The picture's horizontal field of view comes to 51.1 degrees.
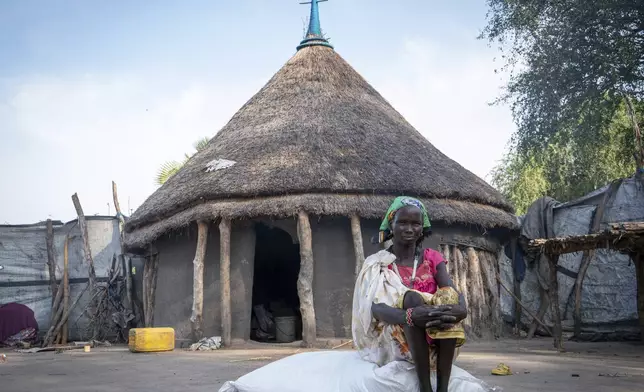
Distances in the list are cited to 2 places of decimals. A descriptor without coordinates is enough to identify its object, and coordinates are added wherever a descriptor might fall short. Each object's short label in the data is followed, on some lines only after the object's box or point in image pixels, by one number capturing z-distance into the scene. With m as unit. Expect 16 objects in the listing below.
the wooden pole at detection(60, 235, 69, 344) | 13.87
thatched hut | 10.61
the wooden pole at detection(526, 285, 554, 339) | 13.16
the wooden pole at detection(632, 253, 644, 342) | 10.56
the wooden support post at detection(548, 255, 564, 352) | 9.49
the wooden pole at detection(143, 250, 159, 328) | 12.86
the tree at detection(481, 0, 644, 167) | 12.15
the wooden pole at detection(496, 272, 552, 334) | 12.16
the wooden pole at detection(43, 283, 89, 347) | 13.58
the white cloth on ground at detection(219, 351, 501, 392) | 3.28
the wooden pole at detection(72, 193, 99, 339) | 14.04
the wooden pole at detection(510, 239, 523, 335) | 13.92
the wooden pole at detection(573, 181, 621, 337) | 12.24
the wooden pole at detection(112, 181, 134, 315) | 14.22
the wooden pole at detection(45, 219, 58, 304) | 14.36
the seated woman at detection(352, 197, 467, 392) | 3.09
